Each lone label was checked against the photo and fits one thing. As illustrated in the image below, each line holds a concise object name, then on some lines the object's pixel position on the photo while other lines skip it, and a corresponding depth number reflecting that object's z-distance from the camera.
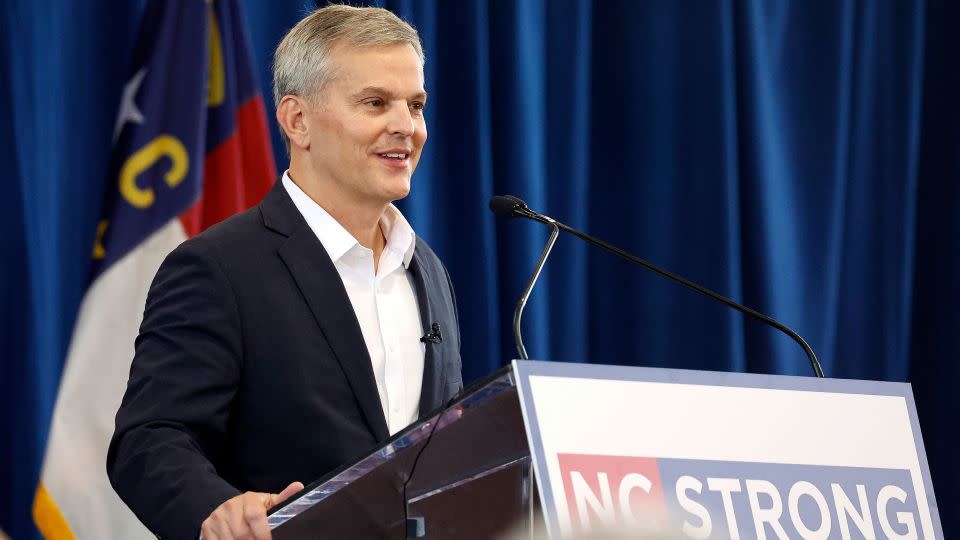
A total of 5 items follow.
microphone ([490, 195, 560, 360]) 5.27
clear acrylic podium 4.97
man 5.23
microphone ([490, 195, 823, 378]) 5.21
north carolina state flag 5.85
